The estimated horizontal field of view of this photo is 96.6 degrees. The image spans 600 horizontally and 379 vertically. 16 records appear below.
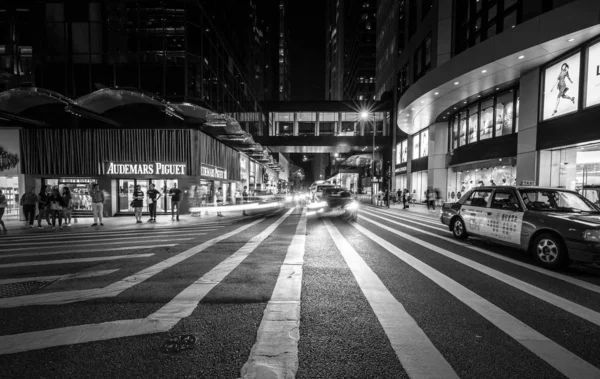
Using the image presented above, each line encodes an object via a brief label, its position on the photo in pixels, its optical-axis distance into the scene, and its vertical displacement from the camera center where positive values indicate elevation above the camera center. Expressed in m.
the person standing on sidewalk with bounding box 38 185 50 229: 13.08 -1.18
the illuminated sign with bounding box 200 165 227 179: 19.20 +0.65
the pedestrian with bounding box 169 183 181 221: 15.27 -0.85
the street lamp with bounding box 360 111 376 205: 30.98 -1.91
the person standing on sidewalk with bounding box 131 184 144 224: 14.18 -1.22
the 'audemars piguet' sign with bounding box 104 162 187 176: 17.77 +0.75
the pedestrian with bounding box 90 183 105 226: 13.20 -1.05
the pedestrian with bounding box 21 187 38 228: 12.86 -1.17
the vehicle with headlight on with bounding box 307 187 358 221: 13.95 -1.27
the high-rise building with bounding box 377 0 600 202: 13.59 +6.45
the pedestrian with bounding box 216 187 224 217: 18.55 -1.42
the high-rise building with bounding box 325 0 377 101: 77.50 +43.12
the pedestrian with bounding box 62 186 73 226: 12.94 -1.11
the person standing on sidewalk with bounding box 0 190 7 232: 11.43 -1.08
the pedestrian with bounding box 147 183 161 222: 14.50 -1.16
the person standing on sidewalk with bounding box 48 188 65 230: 12.52 -1.09
